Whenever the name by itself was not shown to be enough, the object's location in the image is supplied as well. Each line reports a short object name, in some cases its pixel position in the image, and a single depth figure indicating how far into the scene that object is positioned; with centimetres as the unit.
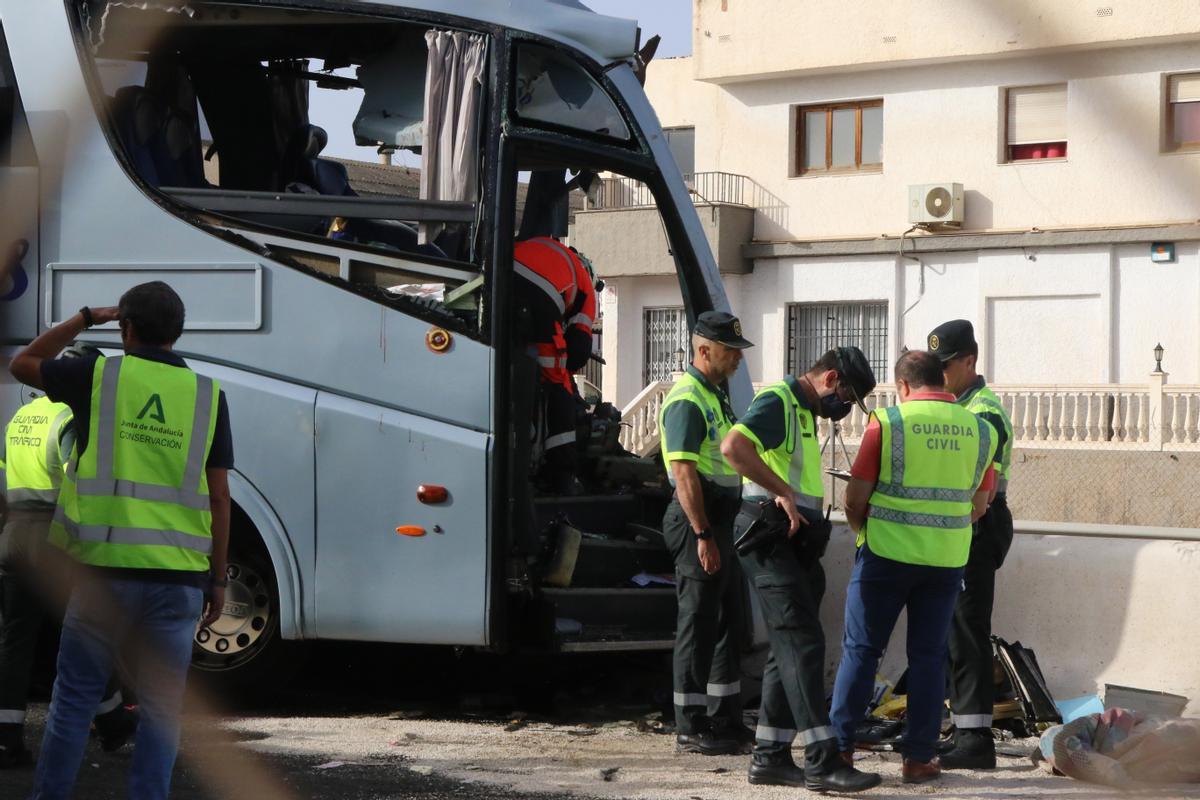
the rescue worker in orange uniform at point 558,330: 1403
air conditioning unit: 4405
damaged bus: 1279
